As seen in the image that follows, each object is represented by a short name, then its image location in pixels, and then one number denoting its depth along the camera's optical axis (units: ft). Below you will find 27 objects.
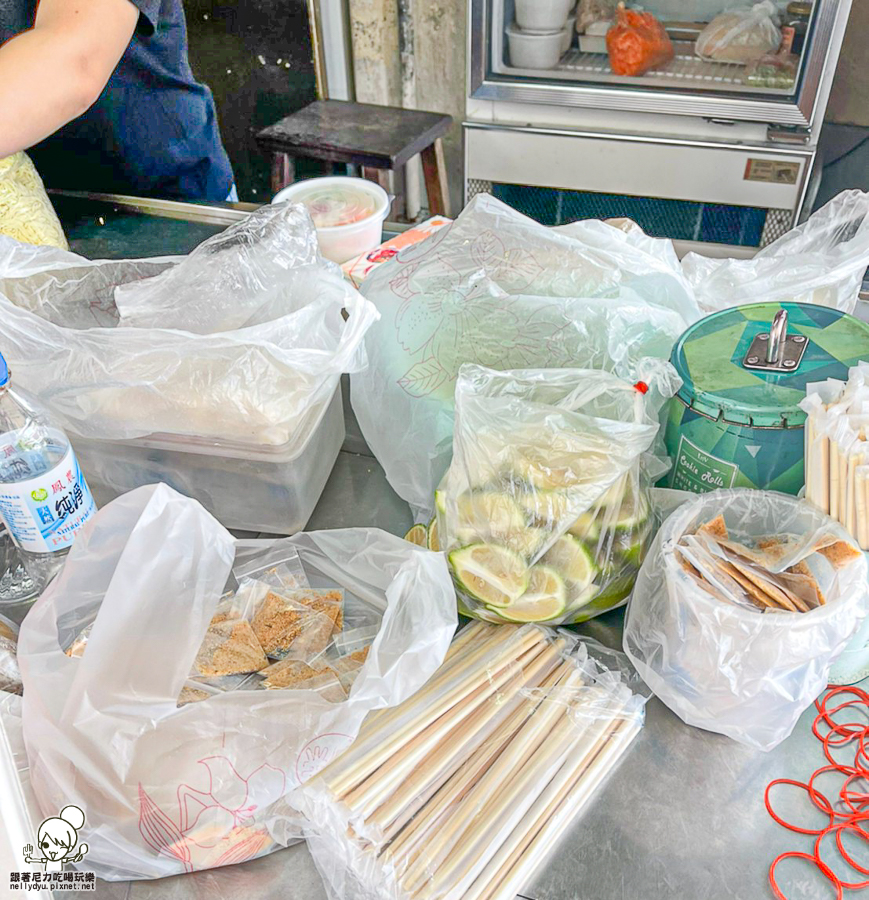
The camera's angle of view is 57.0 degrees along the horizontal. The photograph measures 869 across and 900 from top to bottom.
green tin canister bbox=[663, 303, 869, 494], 2.21
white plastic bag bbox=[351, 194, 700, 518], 2.69
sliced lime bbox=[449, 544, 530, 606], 2.21
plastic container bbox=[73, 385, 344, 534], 2.54
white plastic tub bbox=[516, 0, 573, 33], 7.10
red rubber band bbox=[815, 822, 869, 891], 1.82
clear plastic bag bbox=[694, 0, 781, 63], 6.97
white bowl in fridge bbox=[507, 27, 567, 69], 7.25
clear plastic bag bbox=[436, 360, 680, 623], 2.16
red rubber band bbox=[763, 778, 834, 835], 1.93
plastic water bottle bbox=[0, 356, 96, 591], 2.24
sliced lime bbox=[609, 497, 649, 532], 2.25
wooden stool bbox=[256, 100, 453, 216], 5.98
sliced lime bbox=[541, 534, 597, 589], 2.20
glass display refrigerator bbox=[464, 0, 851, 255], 6.78
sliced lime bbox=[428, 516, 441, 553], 2.44
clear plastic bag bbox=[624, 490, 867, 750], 1.89
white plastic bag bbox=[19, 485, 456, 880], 1.83
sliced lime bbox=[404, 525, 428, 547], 2.57
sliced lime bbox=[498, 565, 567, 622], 2.22
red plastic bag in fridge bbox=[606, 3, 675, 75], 7.23
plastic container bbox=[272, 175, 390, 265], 3.60
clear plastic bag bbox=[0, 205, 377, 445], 2.45
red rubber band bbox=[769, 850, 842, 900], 1.82
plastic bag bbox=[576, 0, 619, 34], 7.41
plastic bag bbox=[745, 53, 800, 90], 7.02
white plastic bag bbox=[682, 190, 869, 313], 2.84
